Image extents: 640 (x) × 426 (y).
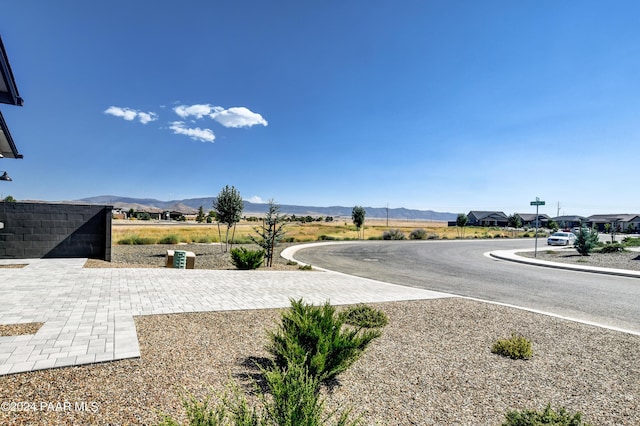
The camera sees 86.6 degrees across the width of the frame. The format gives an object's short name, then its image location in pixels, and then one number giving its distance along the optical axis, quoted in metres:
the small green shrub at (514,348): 5.25
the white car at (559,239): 34.56
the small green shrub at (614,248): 22.70
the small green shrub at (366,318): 6.63
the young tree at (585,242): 21.59
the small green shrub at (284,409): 2.34
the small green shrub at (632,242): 28.03
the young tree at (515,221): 77.34
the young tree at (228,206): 20.55
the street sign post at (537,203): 20.92
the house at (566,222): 103.72
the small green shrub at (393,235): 39.94
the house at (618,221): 86.38
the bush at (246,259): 13.63
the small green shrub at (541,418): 3.15
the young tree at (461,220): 54.16
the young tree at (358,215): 41.28
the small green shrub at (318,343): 3.91
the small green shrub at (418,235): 41.25
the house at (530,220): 104.88
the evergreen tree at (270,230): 15.45
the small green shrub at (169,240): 26.01
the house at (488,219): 106.12
